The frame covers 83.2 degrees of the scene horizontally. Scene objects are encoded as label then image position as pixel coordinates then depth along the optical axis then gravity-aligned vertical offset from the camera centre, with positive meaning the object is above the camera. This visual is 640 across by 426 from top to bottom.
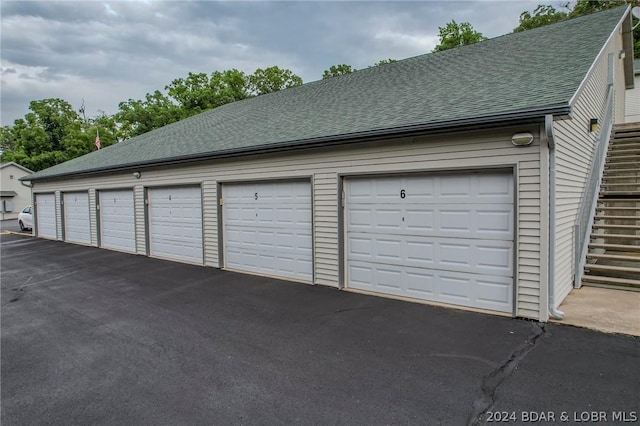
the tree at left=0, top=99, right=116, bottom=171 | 33.97 +6.34
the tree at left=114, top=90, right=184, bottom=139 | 31.23 +7.86
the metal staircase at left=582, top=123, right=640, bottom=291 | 6.18 -0.43
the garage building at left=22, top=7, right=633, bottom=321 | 4.90 +0.34
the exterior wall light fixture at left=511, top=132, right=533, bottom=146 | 4.72 +0.72
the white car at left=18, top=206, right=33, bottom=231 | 20.76 -1.01
